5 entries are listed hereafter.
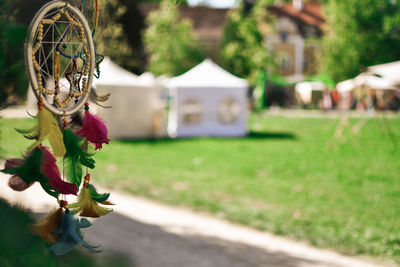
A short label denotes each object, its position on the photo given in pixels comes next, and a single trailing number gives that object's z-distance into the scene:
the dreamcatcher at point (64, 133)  0.89
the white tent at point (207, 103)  20.22
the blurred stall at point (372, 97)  29.02
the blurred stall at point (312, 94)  46.78
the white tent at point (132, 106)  18.81
